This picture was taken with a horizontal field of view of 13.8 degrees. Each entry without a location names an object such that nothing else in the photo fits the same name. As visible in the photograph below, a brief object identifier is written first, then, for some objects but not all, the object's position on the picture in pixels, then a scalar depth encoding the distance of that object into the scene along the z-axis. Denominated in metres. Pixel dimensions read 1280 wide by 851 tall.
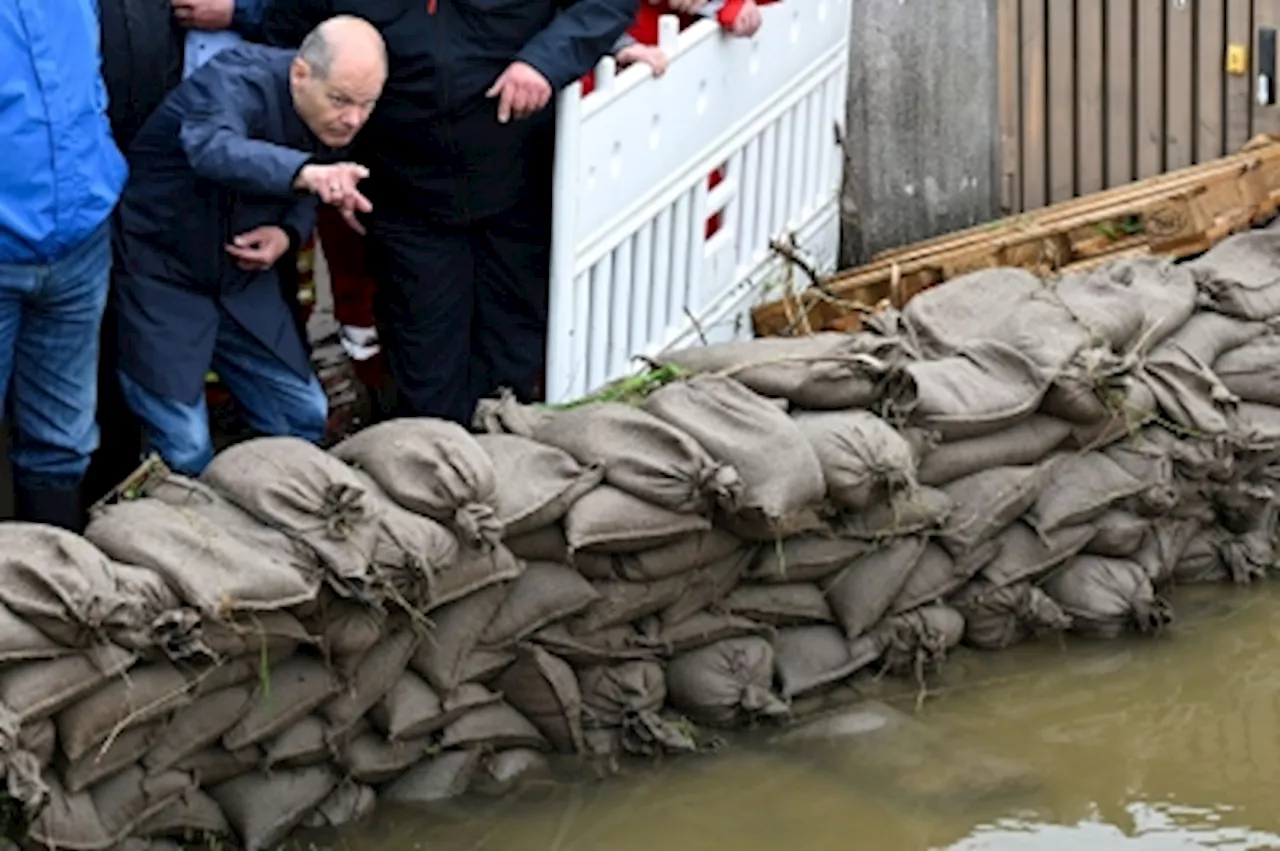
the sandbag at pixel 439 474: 11.01
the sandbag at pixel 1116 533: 13.21
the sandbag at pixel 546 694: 11.64
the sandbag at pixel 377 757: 11.25
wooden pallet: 15.13
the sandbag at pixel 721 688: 12.15
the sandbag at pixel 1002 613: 12.99
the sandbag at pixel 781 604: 12.33
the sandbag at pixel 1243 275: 14.01
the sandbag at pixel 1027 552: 13.01
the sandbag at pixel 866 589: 12.54
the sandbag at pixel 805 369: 12.40
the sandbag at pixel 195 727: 10.56
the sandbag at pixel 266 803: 10.91
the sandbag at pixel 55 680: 9.89
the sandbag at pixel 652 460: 11.58
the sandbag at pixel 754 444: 11.72
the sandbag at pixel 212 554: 10.32
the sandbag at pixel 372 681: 11.04
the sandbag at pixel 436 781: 11.51
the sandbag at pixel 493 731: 11.54
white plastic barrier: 12.77
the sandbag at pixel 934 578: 12.76
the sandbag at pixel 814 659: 12.46
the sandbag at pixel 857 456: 12.07
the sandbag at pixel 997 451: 12.77
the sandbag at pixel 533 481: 11.34
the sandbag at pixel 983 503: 12.79
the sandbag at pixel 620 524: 11.45
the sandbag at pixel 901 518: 12.43
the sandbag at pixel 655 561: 11.70
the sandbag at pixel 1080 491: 13.05
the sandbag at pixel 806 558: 12.26
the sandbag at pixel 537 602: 11.49
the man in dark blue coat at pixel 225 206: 11.45
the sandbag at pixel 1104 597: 13.18
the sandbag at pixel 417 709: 11.28
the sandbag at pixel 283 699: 10.77
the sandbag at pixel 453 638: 11.30
